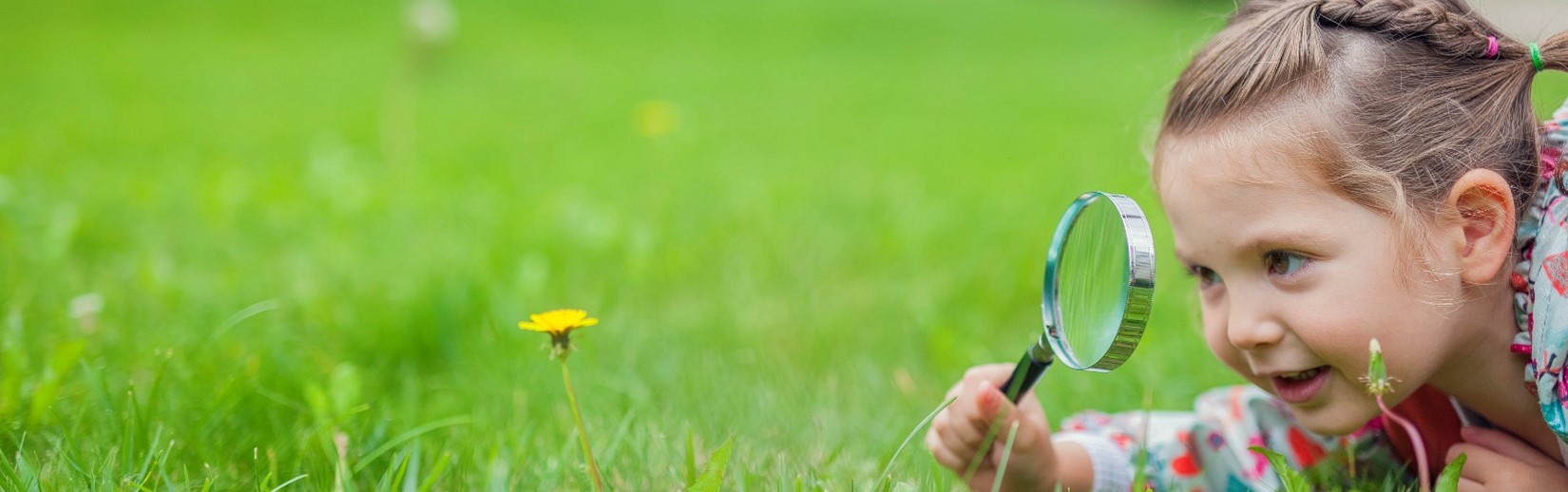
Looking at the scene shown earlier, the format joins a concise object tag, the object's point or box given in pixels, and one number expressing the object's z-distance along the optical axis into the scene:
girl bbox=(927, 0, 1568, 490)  2.38
